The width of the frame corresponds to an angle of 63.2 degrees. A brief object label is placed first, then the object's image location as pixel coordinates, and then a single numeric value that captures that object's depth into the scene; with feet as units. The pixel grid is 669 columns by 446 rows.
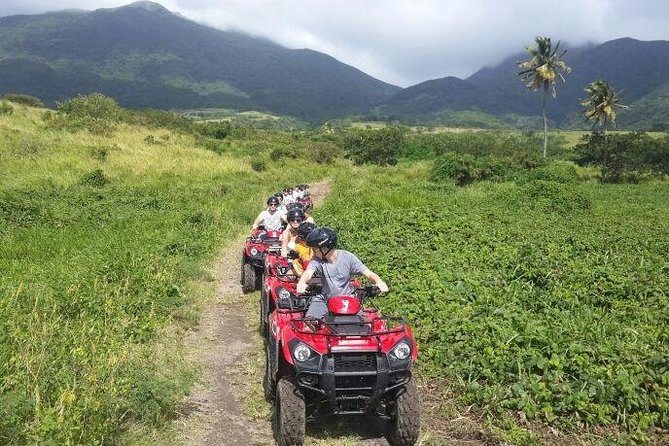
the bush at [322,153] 158.30
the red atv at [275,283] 26.71
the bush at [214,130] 177.06
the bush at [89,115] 125.80
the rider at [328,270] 22.22
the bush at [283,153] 141.01
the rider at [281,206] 46.15
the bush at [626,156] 140.87
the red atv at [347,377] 18.47
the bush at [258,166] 125.37
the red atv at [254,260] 39.96
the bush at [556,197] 75.41
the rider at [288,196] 64.19
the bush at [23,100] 161.68
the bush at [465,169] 116.78
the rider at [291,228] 33.78
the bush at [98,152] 101.60
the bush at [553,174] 111.55
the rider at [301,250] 31.03
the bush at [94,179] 85.10
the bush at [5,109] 126.82
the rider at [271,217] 44.32
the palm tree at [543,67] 197.88
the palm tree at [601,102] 187.52
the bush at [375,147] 165.55
